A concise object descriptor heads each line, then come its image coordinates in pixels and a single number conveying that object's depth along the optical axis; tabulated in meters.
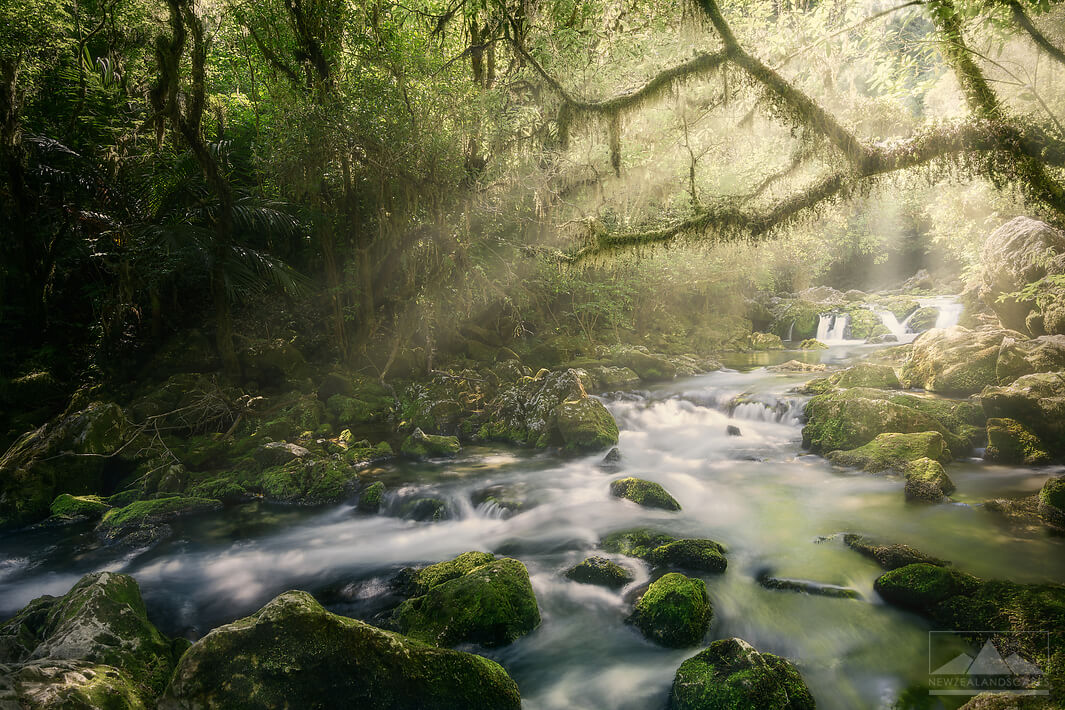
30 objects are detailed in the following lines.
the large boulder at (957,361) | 9.24
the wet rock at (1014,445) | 7.13
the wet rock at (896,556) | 4.91
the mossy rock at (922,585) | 4.29
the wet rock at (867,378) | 10.51
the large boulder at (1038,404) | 7.07
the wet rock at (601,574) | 5.15
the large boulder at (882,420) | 7.93
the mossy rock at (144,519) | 6.34
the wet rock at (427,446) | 9.12
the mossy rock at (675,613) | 4.26
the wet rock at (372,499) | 7.23
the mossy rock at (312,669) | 2.77
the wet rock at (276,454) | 8.00
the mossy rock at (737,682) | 3.23
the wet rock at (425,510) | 6.97
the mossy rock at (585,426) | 9.41
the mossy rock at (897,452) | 7.32
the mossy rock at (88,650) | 2.64
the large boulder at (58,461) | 6.73
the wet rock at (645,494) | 7.06
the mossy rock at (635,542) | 5.71
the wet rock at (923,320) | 18.38
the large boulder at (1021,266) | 9.70
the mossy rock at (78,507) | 6.76
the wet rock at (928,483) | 6.38
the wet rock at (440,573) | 5.00
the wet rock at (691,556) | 5.33
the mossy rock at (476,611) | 4.20
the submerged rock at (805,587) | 4.71
